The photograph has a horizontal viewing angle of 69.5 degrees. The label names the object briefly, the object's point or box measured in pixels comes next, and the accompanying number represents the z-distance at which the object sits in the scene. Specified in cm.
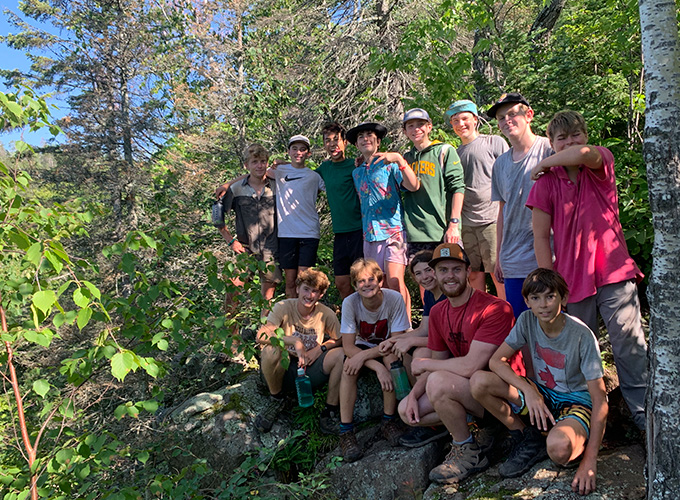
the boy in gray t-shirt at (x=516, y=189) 380
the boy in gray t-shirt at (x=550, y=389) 305
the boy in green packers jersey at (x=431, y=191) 466
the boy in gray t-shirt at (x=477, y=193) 469
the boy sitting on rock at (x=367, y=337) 441
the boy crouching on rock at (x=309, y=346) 476
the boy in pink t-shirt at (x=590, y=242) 320
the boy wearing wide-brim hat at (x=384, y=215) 486
